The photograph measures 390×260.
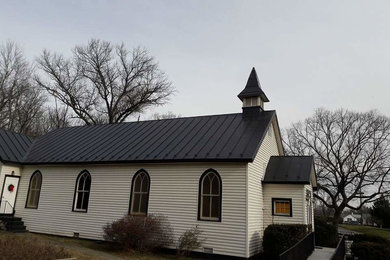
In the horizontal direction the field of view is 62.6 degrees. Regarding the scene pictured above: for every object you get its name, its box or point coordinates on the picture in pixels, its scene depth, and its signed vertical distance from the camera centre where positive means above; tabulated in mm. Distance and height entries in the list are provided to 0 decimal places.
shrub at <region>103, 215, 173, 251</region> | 13164 -1015
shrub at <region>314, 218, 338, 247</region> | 22016 -1084
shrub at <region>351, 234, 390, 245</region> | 21866 -1179
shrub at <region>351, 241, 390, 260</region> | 17906 -1593
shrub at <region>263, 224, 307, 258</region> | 13195 -829
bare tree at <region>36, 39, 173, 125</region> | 36625 +13617
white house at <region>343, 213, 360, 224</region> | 119512 +1408
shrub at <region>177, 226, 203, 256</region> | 13141 -1219
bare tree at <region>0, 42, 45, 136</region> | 32250 +10364
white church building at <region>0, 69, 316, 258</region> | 13672 +1495
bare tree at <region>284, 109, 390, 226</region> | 34375 +6838
